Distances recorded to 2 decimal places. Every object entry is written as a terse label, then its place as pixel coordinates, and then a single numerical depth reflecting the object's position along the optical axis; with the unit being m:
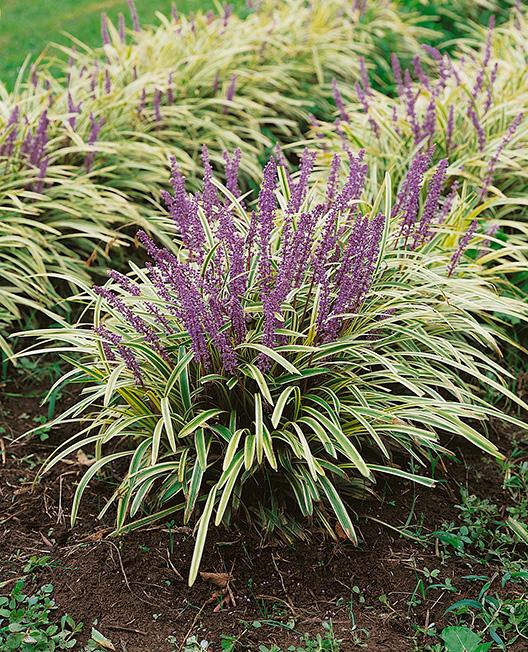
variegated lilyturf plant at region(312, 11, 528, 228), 3.99
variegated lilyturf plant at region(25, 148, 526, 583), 2.45
